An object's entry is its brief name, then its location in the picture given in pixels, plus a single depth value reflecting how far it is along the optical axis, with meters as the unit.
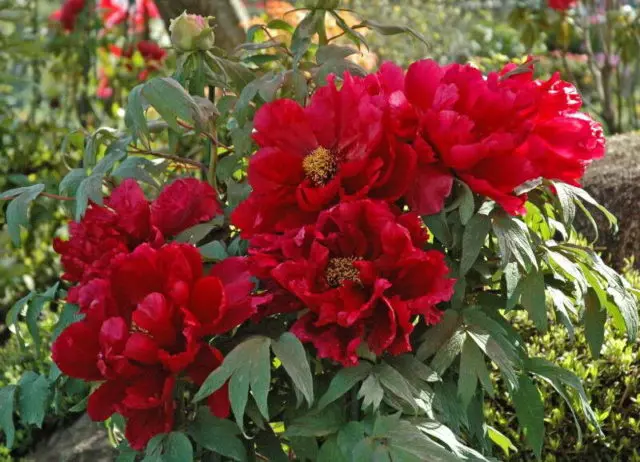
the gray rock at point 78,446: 2.67
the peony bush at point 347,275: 1.47
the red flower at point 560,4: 5.32
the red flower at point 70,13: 5.38
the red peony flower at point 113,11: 6.03
